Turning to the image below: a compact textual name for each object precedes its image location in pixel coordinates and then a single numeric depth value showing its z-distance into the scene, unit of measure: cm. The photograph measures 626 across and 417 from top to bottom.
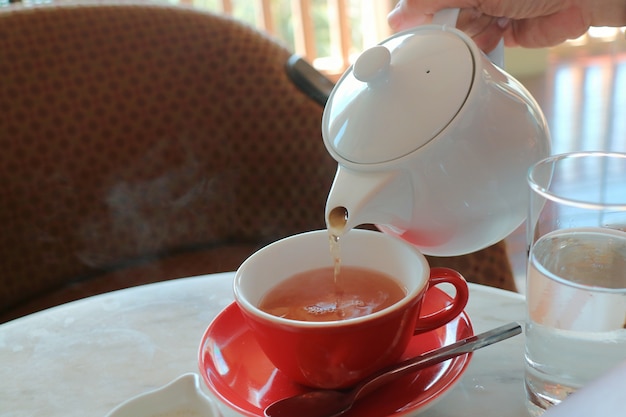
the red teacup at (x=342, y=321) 54
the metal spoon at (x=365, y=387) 56
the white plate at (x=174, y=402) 56
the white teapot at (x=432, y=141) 58
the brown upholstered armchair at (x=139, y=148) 138
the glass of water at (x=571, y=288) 49
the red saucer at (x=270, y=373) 58
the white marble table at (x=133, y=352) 64
